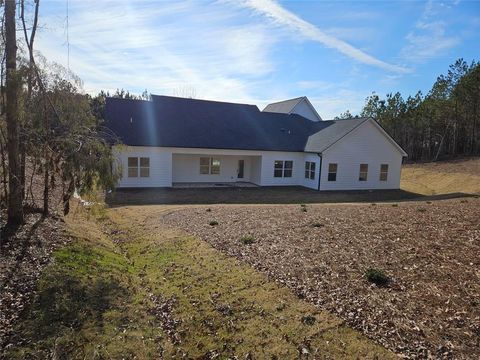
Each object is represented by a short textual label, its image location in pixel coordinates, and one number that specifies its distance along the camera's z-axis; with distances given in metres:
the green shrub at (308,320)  5.52
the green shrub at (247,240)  9.48
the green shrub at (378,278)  6.60
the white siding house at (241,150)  22.75
